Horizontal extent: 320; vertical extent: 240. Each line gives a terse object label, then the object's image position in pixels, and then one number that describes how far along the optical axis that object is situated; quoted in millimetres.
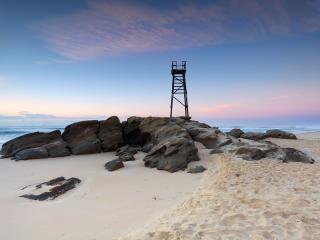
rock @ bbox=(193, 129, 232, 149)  15786
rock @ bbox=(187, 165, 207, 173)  11094
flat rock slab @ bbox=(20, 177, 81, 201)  8719
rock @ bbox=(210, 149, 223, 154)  14125
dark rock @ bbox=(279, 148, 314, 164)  12882
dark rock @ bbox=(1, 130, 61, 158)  17359
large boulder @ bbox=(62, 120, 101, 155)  16906
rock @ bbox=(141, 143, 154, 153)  16047
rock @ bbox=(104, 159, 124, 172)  12186
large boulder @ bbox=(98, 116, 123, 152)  17562
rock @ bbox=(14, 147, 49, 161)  15484
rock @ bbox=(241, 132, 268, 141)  24756
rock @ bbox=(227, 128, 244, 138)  26281
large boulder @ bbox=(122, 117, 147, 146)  19016
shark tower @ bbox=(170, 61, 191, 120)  25734
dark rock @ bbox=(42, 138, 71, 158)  16031
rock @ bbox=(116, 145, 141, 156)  15828
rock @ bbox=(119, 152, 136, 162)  14025
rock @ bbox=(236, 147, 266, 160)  13000
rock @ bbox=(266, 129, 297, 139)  27425
